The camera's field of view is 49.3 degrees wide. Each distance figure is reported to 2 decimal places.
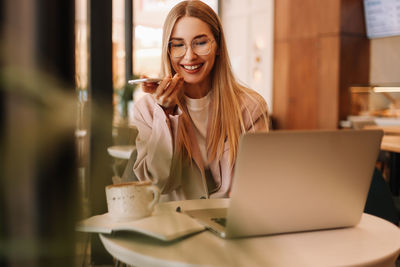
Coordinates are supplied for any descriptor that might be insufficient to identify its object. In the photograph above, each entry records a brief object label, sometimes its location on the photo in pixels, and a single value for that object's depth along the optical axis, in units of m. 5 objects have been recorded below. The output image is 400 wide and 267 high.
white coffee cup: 0.90
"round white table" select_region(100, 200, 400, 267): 0.74
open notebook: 0.79
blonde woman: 1.46
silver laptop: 0.76
